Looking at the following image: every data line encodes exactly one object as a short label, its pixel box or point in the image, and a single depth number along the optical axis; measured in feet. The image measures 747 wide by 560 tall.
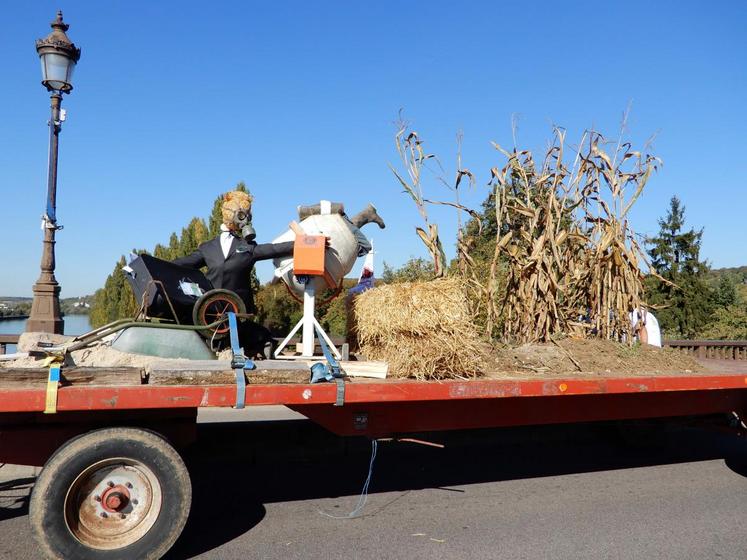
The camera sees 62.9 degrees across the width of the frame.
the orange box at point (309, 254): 15.72
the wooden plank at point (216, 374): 10.54
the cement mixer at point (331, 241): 16.60
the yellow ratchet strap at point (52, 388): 9.53
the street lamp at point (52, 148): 23.67
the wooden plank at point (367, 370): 12.91
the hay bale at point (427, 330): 13.03
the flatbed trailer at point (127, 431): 9.81
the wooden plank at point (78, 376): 9.77
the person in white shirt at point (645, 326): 19.29
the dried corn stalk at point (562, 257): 18.65
